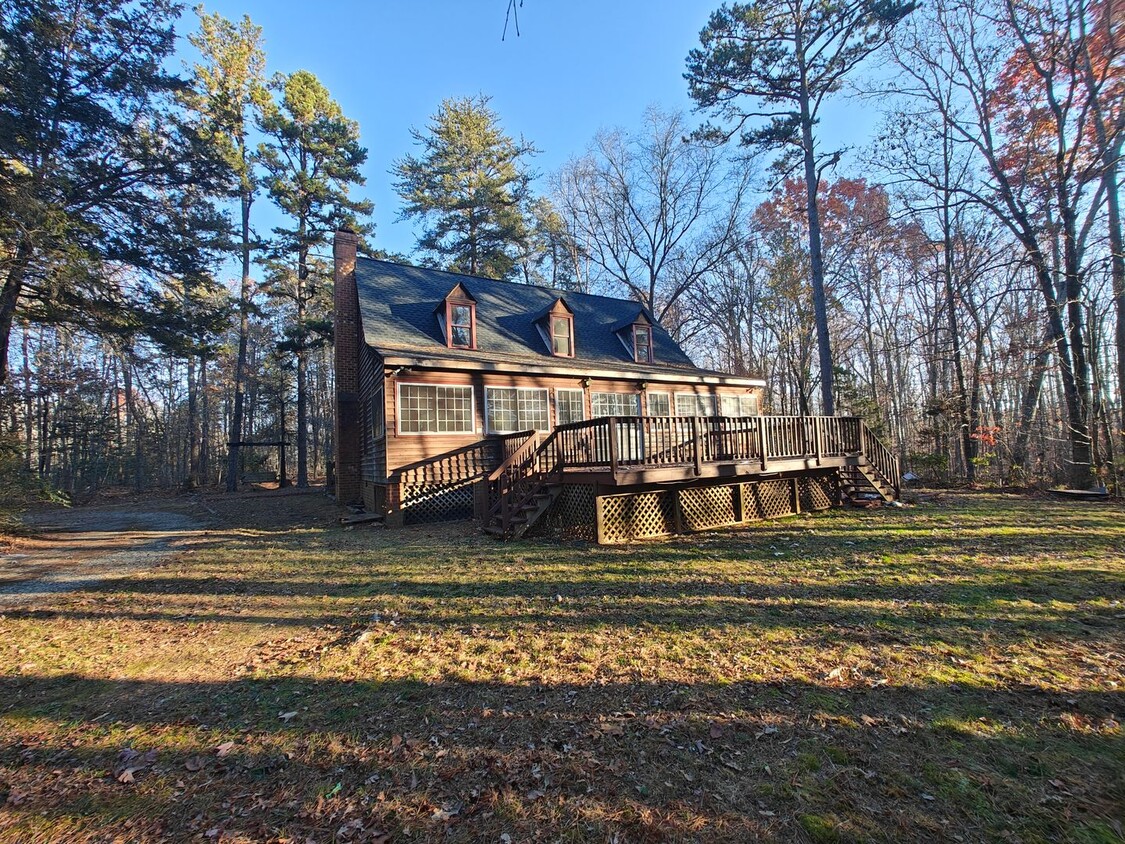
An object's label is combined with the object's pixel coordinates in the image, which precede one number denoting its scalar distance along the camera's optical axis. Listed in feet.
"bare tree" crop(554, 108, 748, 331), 87.71
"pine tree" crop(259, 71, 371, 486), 77.10
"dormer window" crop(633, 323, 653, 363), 61.41
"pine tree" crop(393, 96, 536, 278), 90.89
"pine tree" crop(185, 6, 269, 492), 72.74
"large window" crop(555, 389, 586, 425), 48.65
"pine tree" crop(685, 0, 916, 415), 50.83
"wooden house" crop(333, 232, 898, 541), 29.53
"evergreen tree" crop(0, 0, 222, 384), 33.49
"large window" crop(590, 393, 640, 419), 51.19
